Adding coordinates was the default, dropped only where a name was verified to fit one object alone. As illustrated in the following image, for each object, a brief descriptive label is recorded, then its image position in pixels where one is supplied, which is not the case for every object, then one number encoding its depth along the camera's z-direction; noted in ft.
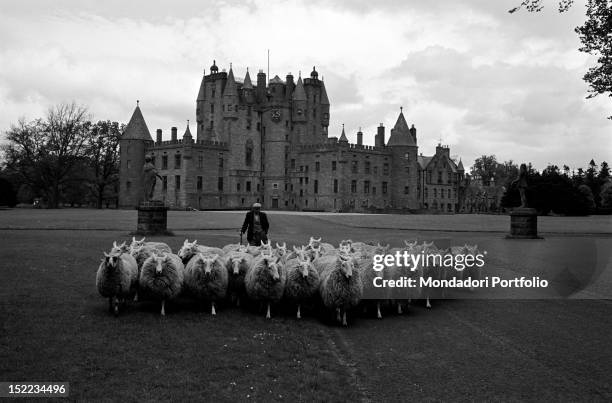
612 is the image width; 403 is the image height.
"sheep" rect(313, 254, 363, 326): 38.81
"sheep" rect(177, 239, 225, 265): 47.01
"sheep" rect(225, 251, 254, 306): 43.14
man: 56.18
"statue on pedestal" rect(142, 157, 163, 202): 94.31
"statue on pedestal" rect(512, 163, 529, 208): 103.02
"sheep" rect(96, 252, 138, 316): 38.34
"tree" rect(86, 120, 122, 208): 280.51
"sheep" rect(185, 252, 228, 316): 40.47
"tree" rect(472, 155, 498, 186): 467.48
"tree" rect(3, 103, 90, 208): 237.25
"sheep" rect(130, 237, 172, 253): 48.61
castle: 271.28
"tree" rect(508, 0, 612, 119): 62.13
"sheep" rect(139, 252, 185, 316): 39.17
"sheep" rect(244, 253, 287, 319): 39.86
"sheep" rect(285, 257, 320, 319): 40.50
